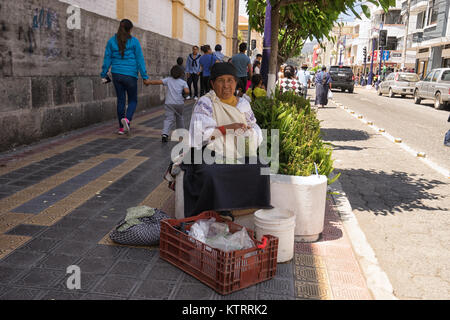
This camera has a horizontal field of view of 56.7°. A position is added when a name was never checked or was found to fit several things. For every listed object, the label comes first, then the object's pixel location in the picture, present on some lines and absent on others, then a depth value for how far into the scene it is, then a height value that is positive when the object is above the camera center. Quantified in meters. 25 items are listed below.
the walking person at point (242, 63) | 10.41 +0.45
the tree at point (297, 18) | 5.18 +1.07
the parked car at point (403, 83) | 27.56 +0.23
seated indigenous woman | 3.50 -0.67
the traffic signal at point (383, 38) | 36.48 +4.13
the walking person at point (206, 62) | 13.85 +0.62
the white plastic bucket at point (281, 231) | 3.28 -1.16
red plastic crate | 2.76 -1.25
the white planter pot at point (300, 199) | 3.76 -1.03
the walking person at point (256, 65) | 13.69 +0.54
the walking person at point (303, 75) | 14.48 +0.29
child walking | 7.64 -0.29
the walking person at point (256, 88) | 7.18 -0.11
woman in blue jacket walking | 7.80 +0.25
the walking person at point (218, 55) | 13.91 +0.85
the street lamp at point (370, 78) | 49.58 +0.90
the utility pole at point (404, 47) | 38.69 +3.65
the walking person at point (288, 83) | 10.04 +0.00
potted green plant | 3.77 -0.82
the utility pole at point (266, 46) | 6.86 +0.61
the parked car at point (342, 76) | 31.27 +0.61
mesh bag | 3.42 -1.27
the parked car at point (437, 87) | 19.22 +0.02
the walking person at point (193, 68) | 15.29 +0.43
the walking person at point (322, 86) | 16.23 -0.10
